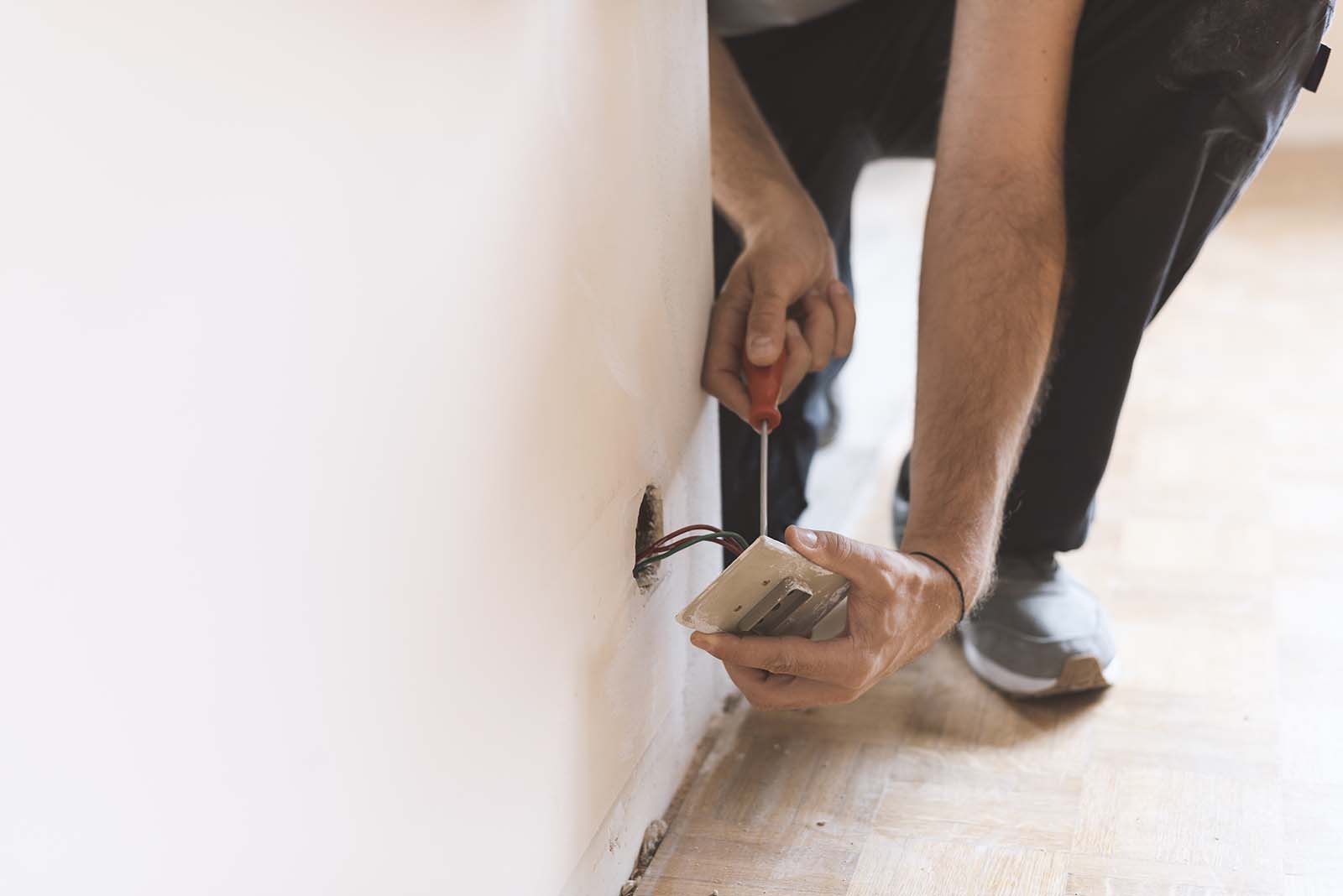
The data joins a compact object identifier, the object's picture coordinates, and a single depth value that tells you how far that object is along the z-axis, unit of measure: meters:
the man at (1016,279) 0.85
